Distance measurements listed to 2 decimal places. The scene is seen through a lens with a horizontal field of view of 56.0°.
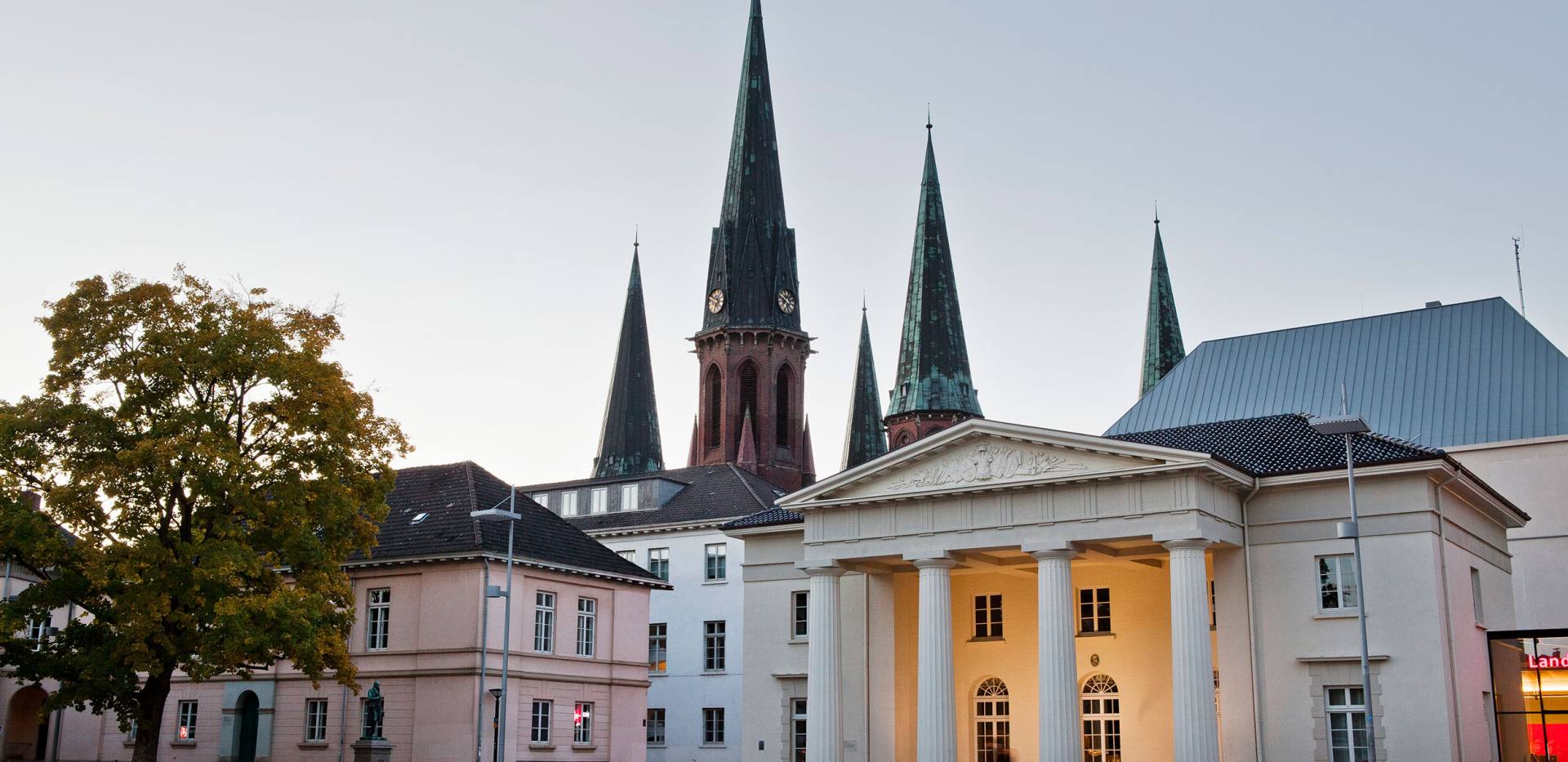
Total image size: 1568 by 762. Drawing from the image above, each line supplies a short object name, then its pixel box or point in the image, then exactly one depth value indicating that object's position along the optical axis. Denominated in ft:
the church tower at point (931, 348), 301.22
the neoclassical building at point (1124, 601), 108.99
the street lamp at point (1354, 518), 91.25
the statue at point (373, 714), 126.62
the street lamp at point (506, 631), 118.62
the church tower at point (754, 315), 303.27
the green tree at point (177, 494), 107.14
